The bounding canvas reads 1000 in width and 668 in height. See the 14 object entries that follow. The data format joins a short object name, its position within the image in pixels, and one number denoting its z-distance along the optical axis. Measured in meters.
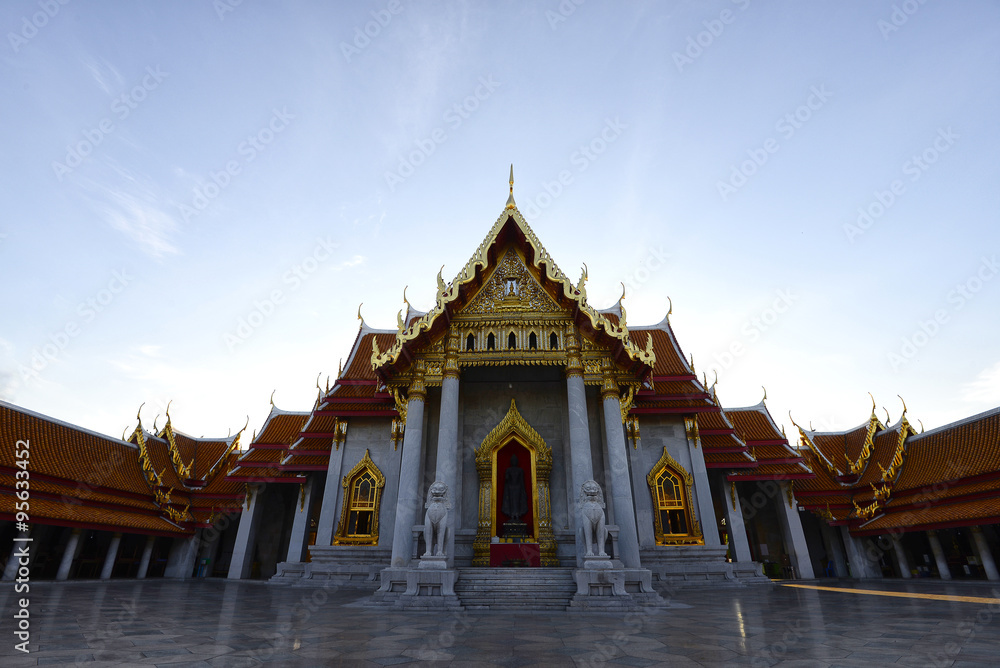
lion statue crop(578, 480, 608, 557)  9.91
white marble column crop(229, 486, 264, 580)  19.64
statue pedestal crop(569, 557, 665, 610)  9.10
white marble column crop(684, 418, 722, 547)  14.95
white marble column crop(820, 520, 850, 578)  22.61
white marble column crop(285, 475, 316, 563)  17.44
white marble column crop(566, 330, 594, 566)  10.99
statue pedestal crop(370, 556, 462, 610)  9.20
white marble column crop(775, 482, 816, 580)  19.61
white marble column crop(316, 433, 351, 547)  15.43
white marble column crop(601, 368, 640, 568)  10.62
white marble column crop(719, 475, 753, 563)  16.55
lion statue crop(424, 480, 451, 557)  10.01
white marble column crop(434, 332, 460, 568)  11.09
